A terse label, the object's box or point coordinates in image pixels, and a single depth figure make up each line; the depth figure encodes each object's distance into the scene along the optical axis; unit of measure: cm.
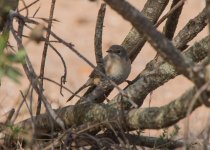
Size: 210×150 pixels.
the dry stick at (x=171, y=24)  1014
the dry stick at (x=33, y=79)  679
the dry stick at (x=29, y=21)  658
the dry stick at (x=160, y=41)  578
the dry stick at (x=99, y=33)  934
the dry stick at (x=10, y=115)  788
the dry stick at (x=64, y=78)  811
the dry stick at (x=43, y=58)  848
